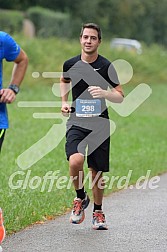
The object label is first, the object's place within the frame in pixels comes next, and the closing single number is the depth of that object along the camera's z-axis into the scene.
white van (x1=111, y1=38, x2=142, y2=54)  47.51
